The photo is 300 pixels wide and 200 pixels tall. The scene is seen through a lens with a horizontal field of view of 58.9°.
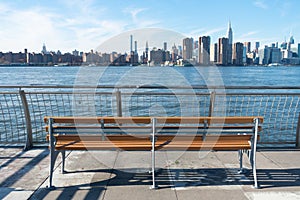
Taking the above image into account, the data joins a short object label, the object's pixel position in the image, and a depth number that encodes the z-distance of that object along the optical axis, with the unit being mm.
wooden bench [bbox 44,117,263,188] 3625
